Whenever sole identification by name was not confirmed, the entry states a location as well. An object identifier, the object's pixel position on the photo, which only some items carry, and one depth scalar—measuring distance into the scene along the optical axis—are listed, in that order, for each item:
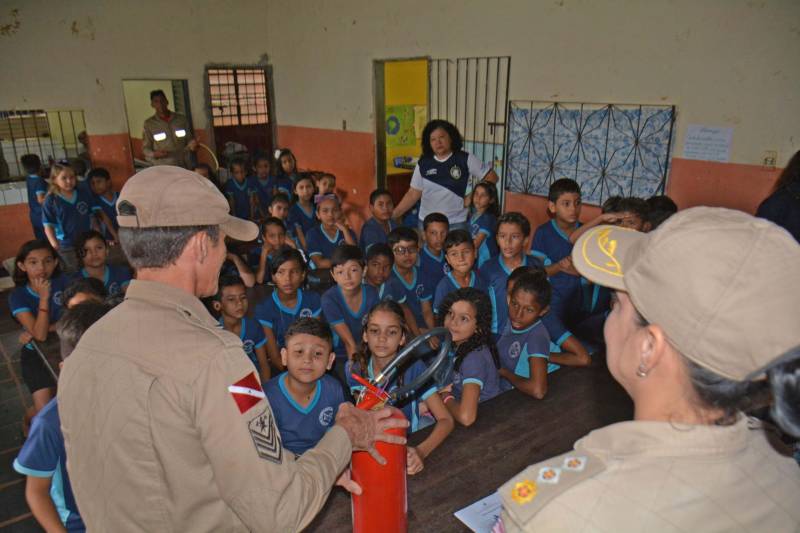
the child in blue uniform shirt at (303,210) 5.55
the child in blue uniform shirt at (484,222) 4.56
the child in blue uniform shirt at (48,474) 1.68
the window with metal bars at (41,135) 6.43
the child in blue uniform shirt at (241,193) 6.80
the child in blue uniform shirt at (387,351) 2.44
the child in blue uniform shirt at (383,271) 3.65
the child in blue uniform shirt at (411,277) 3.77
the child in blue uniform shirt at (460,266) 3.42
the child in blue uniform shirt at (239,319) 3.21
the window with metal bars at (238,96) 8.76
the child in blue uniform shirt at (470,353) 2.15
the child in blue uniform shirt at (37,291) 3.36
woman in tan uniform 0.73
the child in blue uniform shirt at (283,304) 3.40
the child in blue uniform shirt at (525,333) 2.52
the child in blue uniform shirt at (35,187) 5.69
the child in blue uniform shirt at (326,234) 4.80
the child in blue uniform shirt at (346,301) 3.33
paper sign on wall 4.17
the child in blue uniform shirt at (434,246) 4.16
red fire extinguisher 1.39
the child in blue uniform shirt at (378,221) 4.79
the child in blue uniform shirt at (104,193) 5.72
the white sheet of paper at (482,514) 1.48
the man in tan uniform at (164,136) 7.22
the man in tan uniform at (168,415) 1.11
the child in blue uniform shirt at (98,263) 3.79
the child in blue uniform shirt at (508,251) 3.51
